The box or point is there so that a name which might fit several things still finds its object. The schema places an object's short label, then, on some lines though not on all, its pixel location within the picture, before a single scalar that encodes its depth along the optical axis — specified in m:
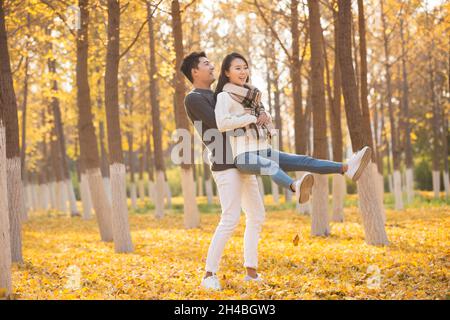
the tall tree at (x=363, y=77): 13.66
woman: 6.30
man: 6.70
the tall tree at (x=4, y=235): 6.72
